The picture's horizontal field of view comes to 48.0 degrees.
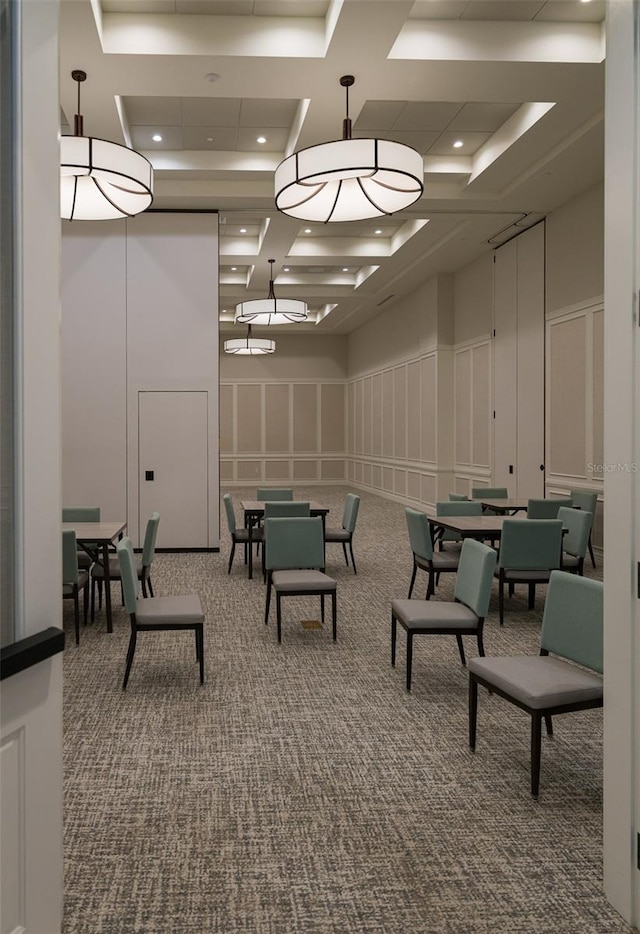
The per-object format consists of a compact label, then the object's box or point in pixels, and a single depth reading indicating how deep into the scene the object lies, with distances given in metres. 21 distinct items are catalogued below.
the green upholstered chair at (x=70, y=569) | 5.43
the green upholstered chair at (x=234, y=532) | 8.61
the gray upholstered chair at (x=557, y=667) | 3.19
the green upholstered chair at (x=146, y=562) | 6.18
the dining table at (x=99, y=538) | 6.06
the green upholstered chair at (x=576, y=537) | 6.80
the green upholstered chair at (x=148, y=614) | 4.62
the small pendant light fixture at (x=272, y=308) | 12.81
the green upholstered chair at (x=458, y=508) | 8.07
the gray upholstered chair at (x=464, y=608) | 4.40
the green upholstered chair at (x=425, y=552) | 6.57
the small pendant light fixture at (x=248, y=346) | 16.48
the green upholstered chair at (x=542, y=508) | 7.95
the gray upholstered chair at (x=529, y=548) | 6.18
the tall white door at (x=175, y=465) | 10.36
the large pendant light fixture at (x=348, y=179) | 5.74
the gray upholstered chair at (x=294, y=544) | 6.11
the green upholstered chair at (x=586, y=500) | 9.00
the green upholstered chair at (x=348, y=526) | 8.56
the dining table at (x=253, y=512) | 8.34
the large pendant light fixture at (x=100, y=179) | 5.92
